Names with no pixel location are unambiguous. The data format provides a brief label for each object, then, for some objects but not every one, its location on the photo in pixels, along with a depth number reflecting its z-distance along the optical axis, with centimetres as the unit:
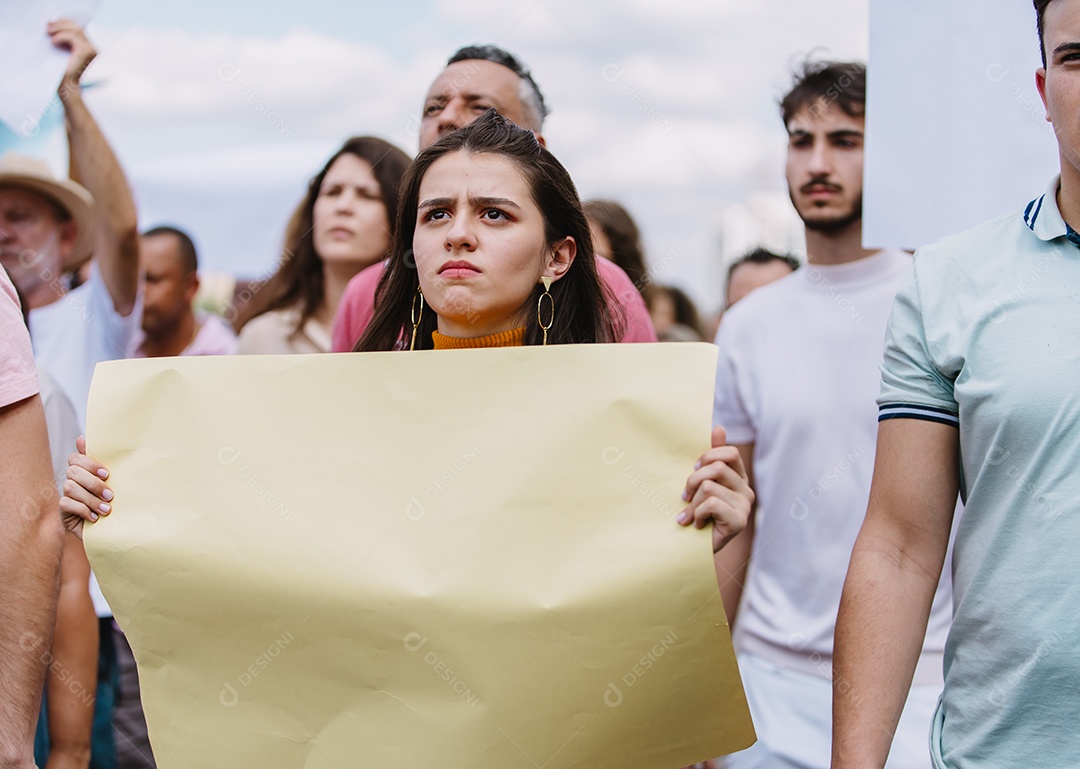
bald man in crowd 504
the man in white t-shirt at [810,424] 315
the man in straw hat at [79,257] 339
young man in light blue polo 170
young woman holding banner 203
